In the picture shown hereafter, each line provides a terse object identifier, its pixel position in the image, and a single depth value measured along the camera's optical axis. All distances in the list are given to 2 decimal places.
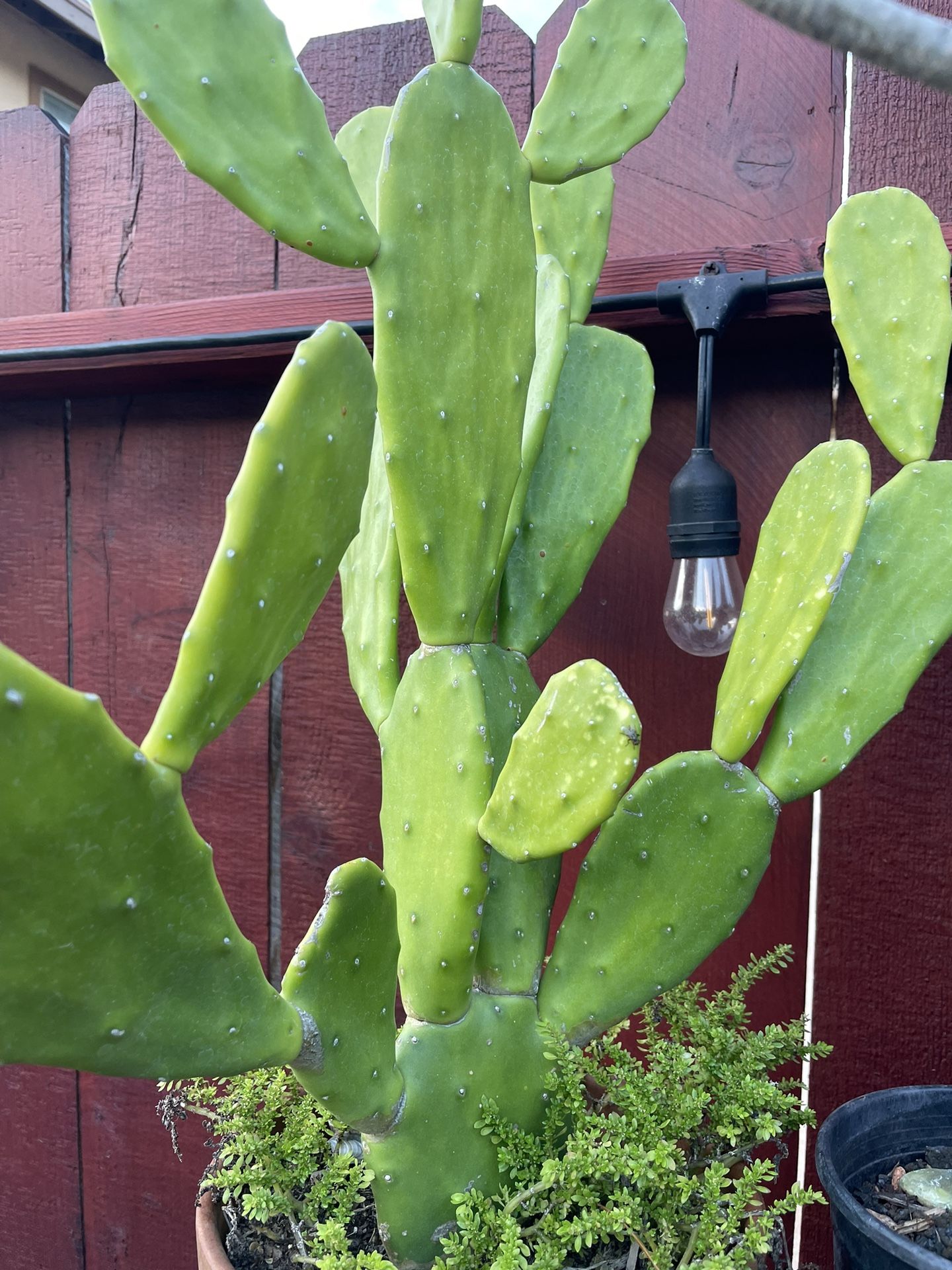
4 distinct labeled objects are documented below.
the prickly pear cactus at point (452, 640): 0.48
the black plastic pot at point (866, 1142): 0.69
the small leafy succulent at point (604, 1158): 0.67
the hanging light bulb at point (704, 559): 0.87
